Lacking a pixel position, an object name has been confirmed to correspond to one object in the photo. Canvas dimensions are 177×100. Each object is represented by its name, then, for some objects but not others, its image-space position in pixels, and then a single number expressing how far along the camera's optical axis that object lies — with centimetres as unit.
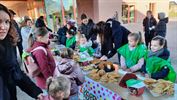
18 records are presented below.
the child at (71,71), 125
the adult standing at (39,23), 308
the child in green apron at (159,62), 131
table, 106
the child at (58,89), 91
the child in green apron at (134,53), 159
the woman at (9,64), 81
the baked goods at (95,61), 171
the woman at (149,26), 423
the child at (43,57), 135
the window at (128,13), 859
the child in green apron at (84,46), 230
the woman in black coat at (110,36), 201
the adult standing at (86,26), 320
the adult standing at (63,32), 279
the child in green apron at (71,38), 253
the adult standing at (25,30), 335
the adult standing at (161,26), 385
